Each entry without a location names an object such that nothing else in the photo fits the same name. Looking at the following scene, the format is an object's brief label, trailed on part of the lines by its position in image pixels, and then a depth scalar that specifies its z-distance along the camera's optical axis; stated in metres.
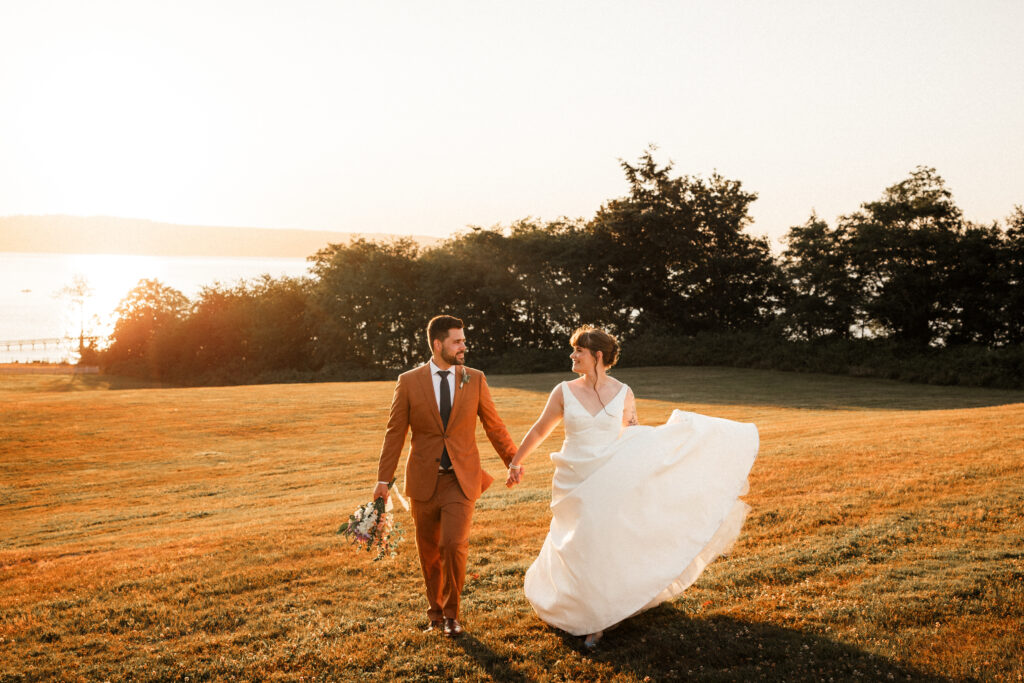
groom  6.21
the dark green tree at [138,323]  54.66
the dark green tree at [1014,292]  34.84
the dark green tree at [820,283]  38.09
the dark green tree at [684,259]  43.78
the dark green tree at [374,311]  47.94
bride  5.75
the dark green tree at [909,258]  36.31
